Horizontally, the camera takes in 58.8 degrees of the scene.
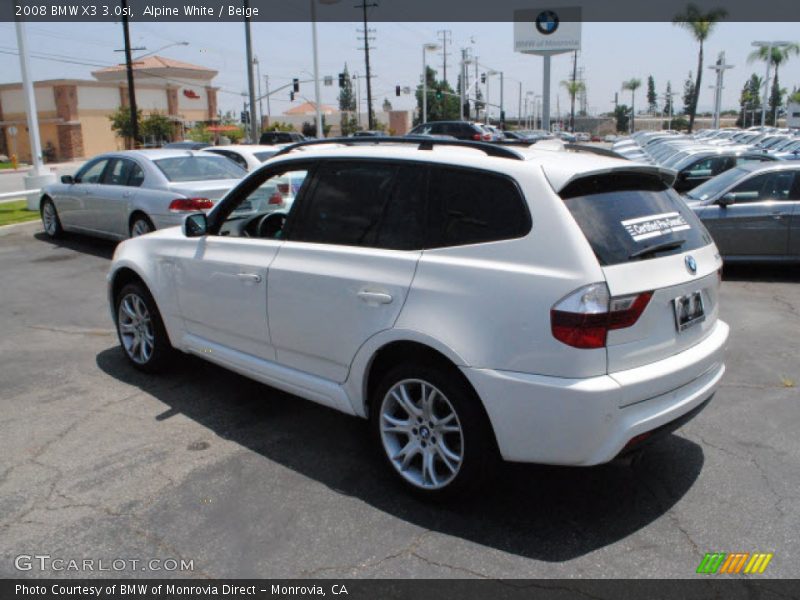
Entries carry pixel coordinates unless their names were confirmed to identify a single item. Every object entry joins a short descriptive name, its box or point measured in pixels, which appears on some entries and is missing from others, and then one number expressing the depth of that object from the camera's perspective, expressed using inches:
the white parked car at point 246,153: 506.9
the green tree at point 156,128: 2118.6
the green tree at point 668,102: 6082.7
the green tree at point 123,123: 2165.4
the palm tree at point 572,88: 3991.1
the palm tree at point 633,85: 4906.5
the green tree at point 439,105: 3546.3
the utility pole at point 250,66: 1123.3
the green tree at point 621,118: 4849.9
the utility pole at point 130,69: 1253.7
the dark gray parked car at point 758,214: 361.7
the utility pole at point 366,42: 2162.9
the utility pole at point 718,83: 2487.5
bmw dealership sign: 2113.7
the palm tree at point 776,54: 2930.6
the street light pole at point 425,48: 2347.4
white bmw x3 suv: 123.6
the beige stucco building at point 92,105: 2253.9
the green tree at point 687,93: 5802.2
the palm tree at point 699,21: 2140.7
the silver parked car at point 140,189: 383.2
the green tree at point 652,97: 7076.8
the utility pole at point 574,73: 3991.1
